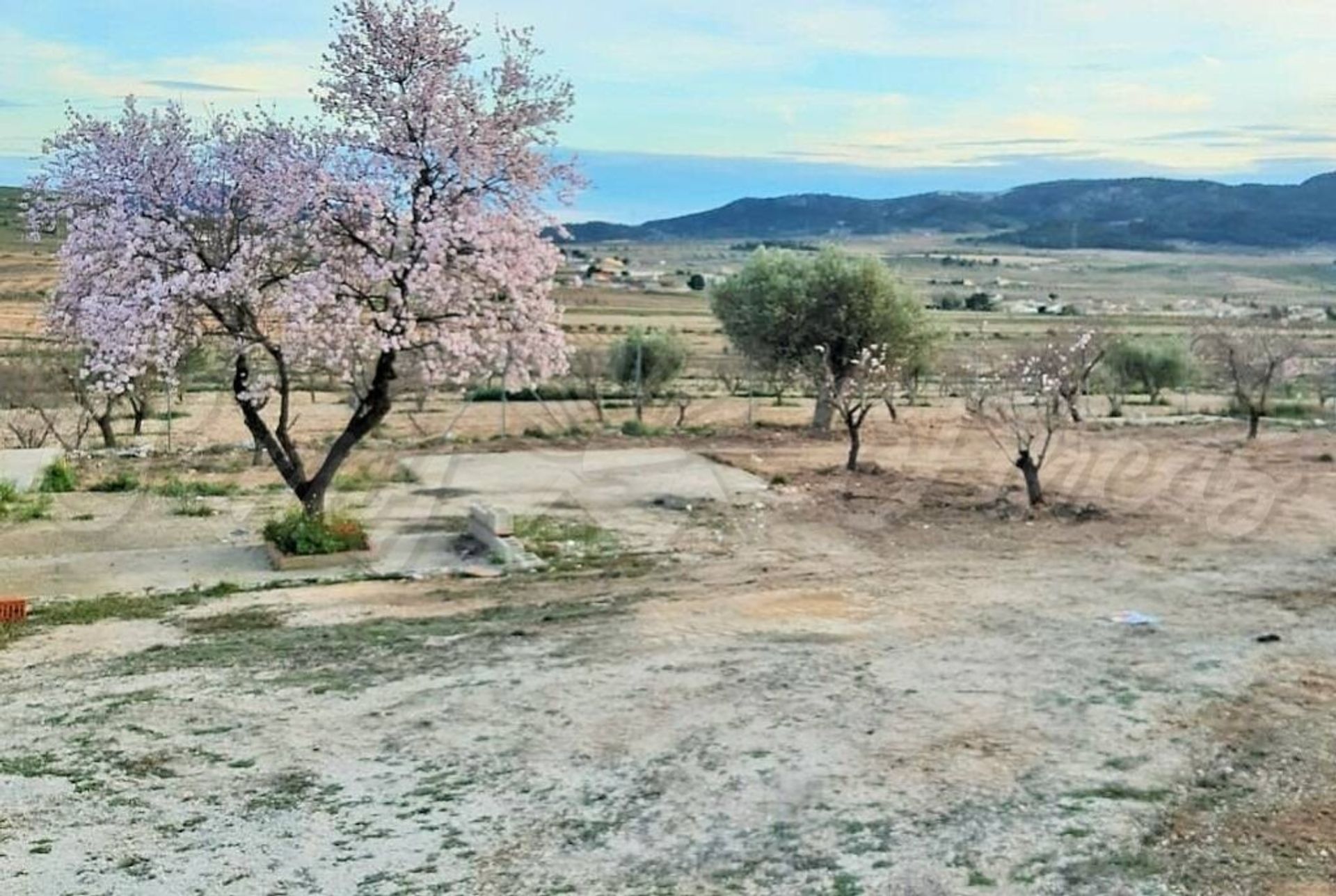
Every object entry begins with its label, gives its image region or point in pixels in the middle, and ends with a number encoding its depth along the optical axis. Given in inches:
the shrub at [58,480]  684.1
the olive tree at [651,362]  1245.1
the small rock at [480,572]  505.0
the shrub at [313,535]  524.4
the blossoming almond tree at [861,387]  769.6
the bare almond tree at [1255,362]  991.0
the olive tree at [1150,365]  1437.0
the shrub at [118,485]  696.4
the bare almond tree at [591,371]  1118.4
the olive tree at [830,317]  967.6
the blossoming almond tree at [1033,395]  643.5
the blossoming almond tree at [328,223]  499.5
